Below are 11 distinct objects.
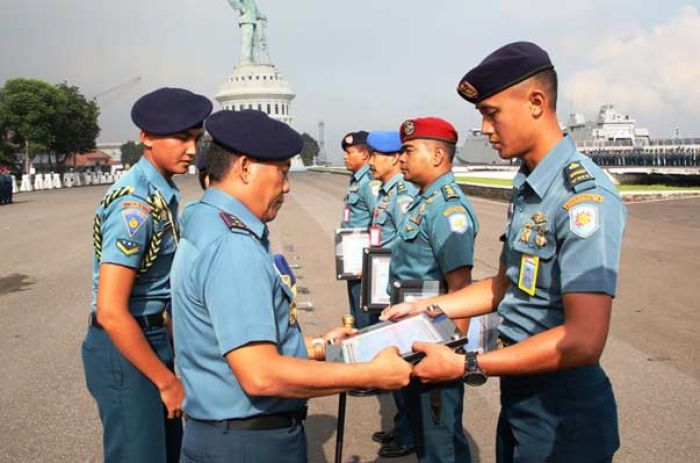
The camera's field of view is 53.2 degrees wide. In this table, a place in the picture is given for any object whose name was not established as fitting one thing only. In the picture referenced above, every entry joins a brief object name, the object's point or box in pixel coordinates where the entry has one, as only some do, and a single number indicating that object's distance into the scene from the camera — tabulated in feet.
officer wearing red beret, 10.80
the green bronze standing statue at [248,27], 327.26
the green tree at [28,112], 167.53
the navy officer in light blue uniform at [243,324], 6.36
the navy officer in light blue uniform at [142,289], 8.43
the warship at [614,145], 153.89
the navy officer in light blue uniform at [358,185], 20.06
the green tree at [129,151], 446.03
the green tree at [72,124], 175.01
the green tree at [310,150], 418.45
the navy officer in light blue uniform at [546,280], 6.78
